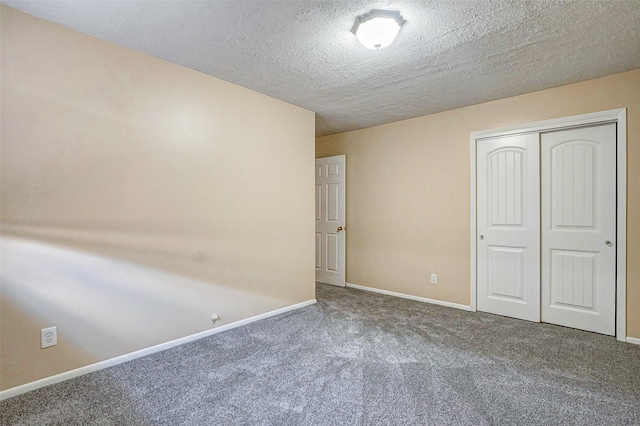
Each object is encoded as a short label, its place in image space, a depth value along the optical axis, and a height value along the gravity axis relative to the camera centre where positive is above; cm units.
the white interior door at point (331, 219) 491 -13
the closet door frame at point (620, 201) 283 +8
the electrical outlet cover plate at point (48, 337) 209 -82
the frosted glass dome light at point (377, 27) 197 +114
